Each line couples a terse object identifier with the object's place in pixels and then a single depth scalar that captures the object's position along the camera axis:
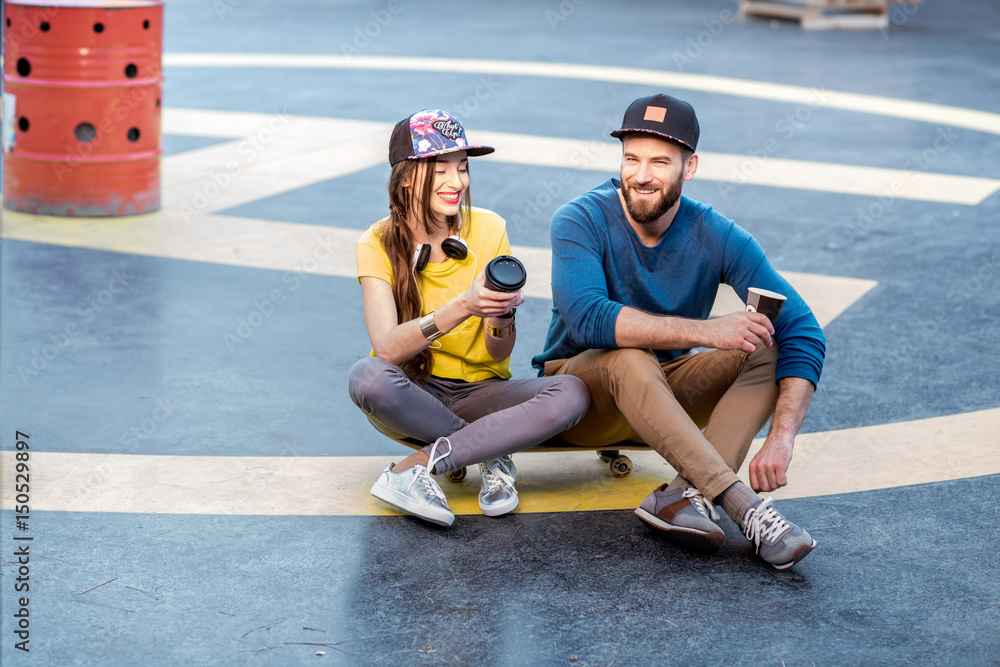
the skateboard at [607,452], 3.56
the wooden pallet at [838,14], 15.73
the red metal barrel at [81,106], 6.33
